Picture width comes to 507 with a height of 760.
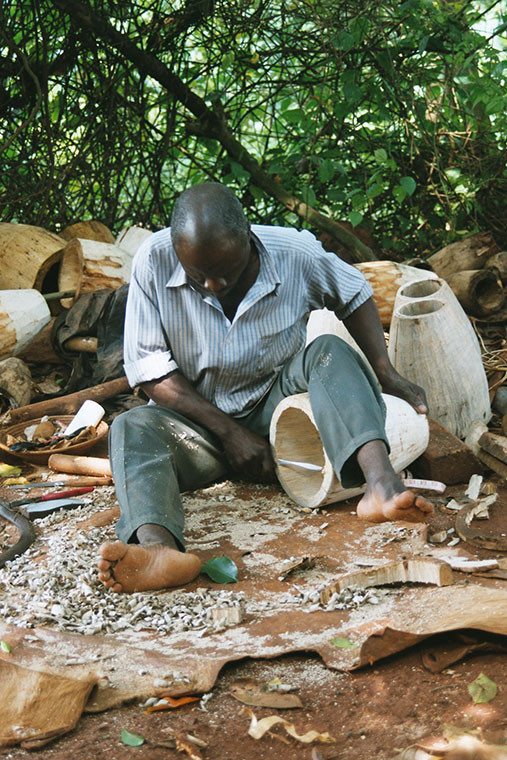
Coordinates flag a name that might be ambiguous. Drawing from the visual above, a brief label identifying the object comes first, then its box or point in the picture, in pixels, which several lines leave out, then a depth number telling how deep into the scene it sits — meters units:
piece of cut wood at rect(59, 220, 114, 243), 5.26
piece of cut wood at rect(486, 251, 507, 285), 4.46
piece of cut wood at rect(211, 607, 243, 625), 2.10
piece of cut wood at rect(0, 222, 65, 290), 4.76
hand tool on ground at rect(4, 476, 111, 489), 3.32
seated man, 2.45
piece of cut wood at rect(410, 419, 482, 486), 3.11
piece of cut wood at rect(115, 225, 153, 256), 5.06
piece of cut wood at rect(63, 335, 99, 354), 4.44
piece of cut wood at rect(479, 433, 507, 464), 3.12
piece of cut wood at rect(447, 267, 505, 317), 4.39
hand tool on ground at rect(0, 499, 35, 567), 2.61
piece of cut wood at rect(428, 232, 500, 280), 4.64
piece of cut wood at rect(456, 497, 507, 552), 2.43
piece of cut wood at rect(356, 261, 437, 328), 4.37
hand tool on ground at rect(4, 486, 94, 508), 3.12
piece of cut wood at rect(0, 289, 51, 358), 4.35
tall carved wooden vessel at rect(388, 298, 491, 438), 3.52
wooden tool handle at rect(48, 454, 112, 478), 3.42
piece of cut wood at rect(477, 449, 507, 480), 3.12
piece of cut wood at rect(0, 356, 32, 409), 4.22
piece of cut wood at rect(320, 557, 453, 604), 2.12
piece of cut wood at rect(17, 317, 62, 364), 4.60
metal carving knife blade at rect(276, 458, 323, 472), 2.91
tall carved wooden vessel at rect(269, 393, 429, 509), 2.91
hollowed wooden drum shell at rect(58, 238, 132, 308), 4.68
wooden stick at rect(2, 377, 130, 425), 4.05
